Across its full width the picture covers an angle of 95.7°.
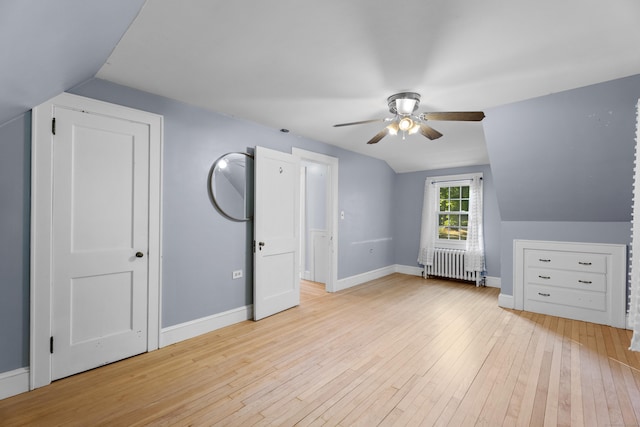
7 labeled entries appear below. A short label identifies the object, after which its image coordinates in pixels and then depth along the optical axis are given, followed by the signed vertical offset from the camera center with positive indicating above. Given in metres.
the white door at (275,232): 3.52 -0.24
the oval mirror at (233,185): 3.23 +0.32
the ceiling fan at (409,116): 2.52 +0.91
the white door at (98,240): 2.26 -0.24
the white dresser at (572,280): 3.39 -0.80
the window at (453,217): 5.37 -0.04
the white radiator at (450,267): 5.44 -1.01
